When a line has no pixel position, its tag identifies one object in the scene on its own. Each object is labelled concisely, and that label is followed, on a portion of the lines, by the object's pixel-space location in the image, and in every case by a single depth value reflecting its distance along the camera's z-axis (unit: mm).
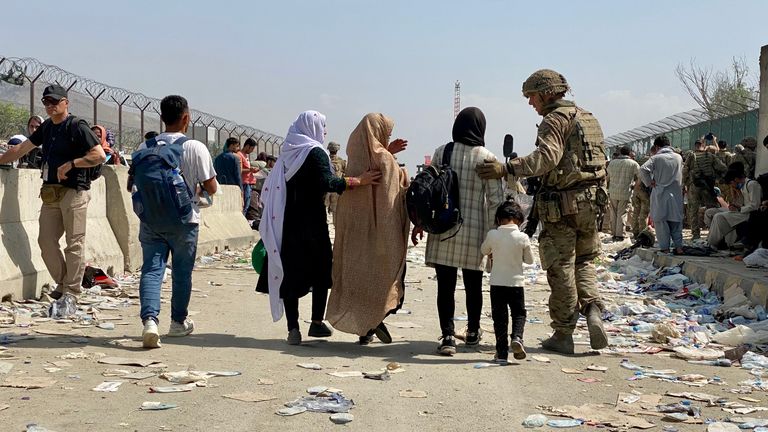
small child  6457
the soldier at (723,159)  16562
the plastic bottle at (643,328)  8328
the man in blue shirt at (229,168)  17672
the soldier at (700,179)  16641
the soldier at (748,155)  15992
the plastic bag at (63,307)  7973
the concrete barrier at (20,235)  8344
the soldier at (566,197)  6949
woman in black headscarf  6906
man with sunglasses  8031
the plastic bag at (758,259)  10625
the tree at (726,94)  48281
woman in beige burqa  6965
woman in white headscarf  7098
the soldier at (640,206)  16625
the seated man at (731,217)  12742
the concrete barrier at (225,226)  14508
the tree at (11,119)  23828
